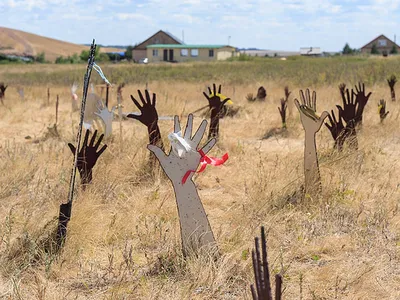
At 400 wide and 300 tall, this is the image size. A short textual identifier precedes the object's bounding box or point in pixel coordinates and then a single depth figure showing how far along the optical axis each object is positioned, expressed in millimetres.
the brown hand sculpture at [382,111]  8428
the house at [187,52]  56469
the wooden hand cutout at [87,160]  4434
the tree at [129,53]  68500
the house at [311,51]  81125
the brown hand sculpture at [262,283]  1771
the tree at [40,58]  59562
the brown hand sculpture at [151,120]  5844
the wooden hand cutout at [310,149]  4641
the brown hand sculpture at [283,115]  8539
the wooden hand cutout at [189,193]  3305
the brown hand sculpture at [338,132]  6141
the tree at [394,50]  74794
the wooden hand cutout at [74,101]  9797
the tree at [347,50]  82438
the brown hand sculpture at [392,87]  10969
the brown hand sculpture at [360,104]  7287
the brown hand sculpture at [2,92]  11977
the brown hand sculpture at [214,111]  7655
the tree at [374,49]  76506
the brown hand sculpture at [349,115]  6535
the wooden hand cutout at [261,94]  12102
